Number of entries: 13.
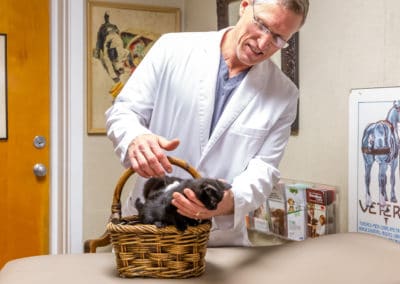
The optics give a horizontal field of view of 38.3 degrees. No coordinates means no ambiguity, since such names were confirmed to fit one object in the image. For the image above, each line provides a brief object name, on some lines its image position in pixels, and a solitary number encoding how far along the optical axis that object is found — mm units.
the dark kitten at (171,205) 1119
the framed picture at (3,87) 2666
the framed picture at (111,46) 2672
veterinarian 1375
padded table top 1144
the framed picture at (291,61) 2027
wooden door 2695
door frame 2639
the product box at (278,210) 2029
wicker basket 1114
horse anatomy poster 1664
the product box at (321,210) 1859
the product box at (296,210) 1941
